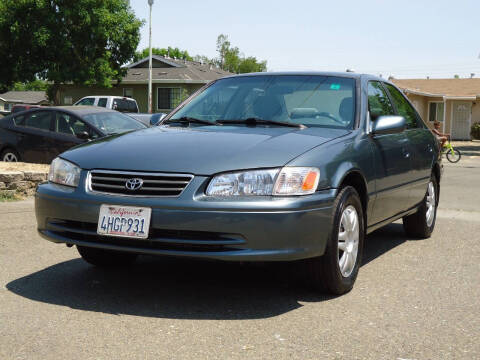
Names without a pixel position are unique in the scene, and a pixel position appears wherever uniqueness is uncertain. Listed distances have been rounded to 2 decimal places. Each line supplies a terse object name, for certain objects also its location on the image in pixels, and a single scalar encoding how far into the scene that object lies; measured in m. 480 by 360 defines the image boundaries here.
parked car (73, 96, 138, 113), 27.48
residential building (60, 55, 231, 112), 39.50
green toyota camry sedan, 4.00
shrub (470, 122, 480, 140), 41.12
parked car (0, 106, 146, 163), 11.77
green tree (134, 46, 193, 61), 83.94
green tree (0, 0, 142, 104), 37.41
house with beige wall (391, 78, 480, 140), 42.84
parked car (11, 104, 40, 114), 30.55
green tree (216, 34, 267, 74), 92.25
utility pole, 34.10
